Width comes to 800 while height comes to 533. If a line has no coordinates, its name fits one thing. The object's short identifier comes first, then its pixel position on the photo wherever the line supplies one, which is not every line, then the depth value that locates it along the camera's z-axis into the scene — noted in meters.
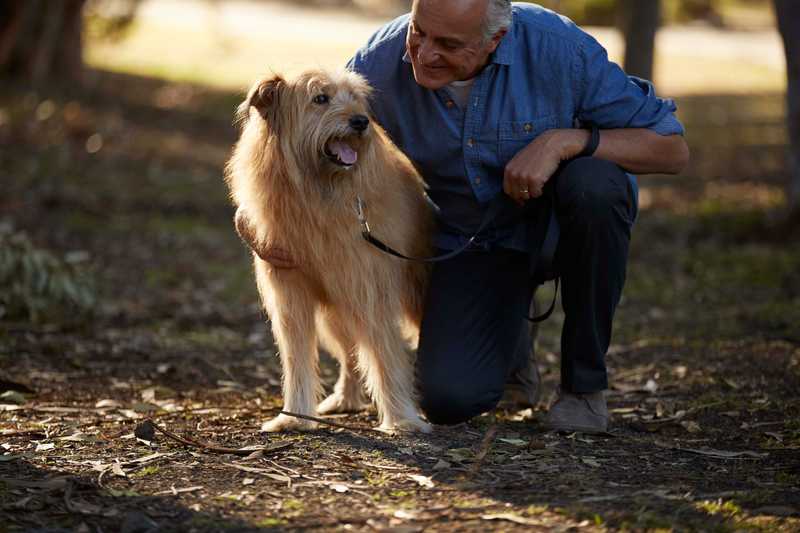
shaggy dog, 8.66
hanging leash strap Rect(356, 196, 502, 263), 8.77
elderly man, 8.87
